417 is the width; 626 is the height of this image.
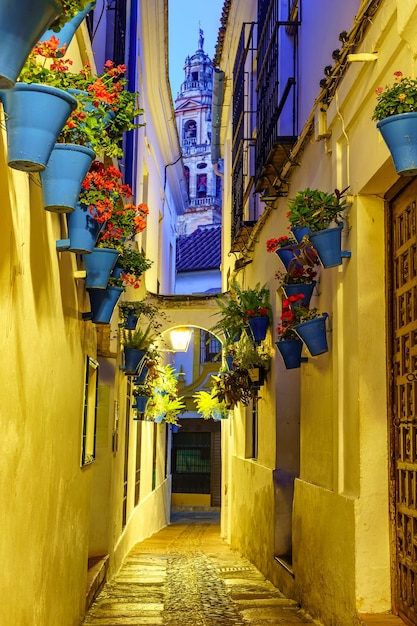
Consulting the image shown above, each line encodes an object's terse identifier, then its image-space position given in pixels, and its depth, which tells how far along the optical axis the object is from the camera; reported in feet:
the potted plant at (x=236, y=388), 34.07
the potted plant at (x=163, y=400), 47.77
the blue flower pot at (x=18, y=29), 7.71
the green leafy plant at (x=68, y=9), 8.74
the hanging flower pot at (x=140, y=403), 41.11
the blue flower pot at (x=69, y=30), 13.98
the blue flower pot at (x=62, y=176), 12.63
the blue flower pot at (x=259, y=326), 30.96
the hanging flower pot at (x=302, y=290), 22.21
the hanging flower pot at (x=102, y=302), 19.81
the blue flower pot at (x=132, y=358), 32.00
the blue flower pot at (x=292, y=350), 24.20
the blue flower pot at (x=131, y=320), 30.81
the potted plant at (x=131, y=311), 30.78
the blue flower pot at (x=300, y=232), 20.35
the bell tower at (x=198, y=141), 170.30
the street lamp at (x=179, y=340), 50.31
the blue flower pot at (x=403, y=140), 12.20
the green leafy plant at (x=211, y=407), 50.27
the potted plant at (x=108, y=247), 18.08
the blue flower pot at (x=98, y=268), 18.10
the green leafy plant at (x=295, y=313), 21.44
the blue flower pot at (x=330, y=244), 18.43
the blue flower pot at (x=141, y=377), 38.27
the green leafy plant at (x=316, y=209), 18.62
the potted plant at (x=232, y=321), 32.40
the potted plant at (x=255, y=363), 32.35
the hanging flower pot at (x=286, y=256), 22.74
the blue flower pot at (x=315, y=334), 20.35
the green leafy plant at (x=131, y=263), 20.36
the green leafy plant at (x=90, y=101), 11.95
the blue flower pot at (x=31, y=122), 9.88
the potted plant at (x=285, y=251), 21.99
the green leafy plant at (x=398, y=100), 12.57
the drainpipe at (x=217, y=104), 55.01
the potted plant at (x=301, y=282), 22.25
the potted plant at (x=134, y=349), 31.83
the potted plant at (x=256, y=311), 30.99
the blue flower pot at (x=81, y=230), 15.88
